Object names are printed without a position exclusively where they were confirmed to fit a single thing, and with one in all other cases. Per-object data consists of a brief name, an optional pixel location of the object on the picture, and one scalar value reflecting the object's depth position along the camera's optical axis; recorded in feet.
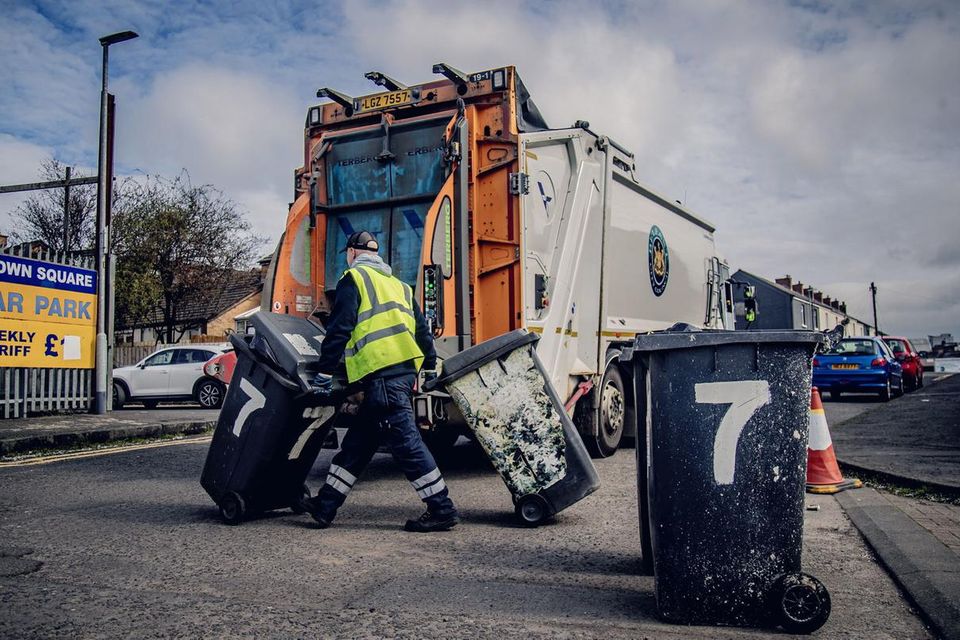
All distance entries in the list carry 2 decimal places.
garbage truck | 20.47
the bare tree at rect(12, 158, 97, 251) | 88.17
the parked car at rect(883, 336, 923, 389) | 68.23
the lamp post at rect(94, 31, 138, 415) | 38.83
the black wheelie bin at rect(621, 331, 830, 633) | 9.59
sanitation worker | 14.92
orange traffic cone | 19.40
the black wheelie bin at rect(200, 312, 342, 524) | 15.10
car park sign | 34.86
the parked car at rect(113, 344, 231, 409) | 53.83
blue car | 54.19
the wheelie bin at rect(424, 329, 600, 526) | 15.15
